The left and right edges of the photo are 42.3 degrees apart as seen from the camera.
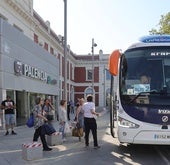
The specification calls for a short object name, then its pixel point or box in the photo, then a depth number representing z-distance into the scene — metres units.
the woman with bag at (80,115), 8.50
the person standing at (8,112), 9.86
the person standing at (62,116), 8.13
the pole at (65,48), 11.44
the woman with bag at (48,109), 8.15
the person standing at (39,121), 6.72
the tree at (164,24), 17.46
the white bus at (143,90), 5.89
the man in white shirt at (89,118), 7.23
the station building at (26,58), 11.53
